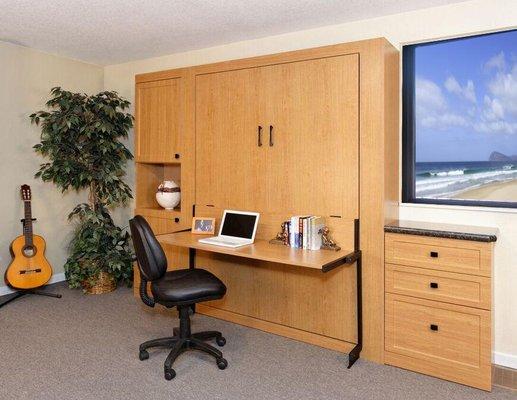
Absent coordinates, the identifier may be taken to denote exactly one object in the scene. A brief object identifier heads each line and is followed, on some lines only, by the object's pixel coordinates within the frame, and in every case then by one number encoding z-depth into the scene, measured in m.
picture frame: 3.50
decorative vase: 3.96
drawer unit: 2.53
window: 2.89
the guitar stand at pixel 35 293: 4.07
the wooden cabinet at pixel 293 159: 2.87
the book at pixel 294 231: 2.98
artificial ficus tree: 4.16
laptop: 3.16
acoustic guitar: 4.02
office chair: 2.65
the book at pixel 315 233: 2.88
